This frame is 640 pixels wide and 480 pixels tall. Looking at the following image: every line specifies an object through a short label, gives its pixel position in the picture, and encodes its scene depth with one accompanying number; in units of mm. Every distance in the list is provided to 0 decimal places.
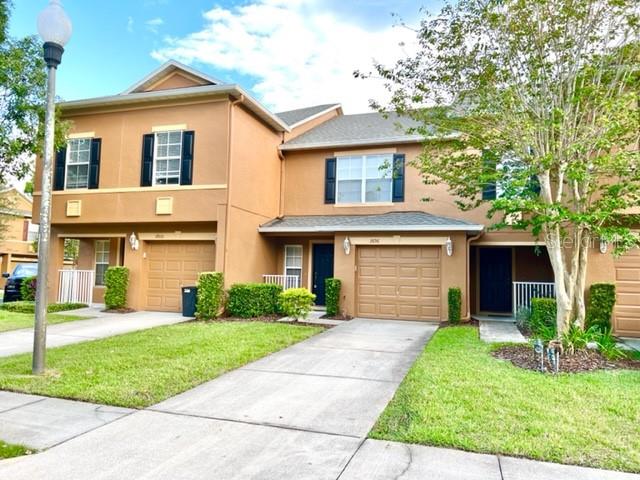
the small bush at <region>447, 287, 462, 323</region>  11828
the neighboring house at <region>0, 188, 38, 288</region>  26348
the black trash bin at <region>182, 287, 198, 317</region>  12328
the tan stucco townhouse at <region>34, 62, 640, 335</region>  12398
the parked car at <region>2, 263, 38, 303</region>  16297
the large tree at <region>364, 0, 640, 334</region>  7848
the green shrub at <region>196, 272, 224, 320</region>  11867
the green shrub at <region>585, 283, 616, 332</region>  10555
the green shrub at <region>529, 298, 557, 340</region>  10102
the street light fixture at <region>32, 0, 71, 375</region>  5953
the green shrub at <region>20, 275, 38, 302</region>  15219
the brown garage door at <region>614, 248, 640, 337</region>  11016
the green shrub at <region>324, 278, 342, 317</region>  12753
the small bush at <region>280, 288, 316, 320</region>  11523
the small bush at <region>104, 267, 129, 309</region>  13336
